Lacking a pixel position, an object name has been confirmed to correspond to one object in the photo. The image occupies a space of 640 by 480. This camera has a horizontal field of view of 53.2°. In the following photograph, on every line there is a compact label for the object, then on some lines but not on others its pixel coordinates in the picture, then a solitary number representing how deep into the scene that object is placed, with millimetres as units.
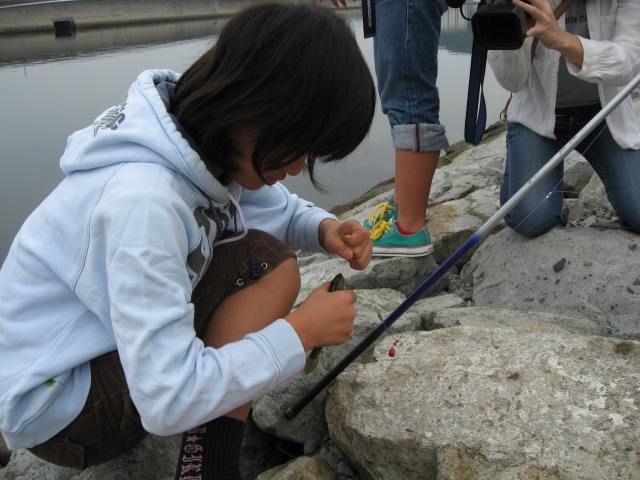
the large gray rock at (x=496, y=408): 1244
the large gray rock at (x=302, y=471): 1421
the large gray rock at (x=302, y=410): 1646
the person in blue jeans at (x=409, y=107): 2273
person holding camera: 2078
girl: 1118
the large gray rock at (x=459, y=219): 2646
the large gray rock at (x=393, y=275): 2438
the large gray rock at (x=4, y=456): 2067
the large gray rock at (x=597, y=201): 2508
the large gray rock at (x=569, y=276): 1903
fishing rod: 1575
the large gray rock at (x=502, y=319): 1794
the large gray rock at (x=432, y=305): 1996
